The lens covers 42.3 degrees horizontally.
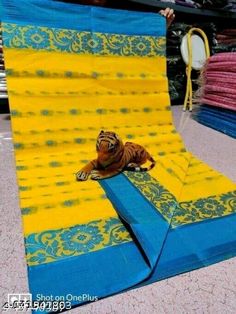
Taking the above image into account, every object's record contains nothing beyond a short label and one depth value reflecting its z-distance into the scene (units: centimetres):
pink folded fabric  199
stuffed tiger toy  117
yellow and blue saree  82
